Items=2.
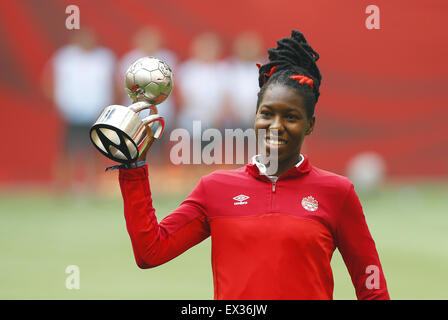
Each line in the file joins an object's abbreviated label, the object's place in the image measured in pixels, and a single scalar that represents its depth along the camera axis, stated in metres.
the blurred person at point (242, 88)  11.07
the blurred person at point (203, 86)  11.16
